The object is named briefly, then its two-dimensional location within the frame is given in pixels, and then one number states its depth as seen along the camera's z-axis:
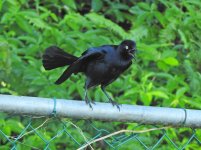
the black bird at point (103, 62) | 5.52
